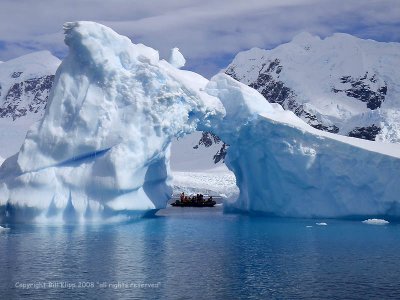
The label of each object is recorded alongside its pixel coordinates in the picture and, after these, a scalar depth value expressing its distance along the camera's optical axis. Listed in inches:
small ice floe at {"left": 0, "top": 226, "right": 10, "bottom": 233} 924.5
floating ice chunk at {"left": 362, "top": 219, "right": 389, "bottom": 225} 1136.2
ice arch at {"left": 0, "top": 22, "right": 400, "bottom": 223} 1009.5
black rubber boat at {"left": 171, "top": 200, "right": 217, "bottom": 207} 1947.8
